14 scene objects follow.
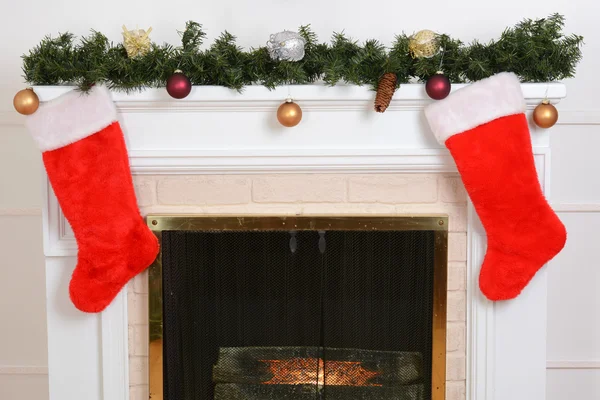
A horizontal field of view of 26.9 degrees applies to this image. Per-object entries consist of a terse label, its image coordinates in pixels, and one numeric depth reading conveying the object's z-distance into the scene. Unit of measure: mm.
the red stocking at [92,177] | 2619
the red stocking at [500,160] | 2612
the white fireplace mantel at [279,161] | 2665
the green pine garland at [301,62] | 2624
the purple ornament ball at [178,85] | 2593
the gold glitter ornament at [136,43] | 2634
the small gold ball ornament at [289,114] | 2608
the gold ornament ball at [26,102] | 2606
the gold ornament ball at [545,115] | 2630
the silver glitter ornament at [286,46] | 2609
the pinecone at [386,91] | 2608
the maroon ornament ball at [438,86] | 2602
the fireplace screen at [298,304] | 2735
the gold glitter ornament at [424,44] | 2622
